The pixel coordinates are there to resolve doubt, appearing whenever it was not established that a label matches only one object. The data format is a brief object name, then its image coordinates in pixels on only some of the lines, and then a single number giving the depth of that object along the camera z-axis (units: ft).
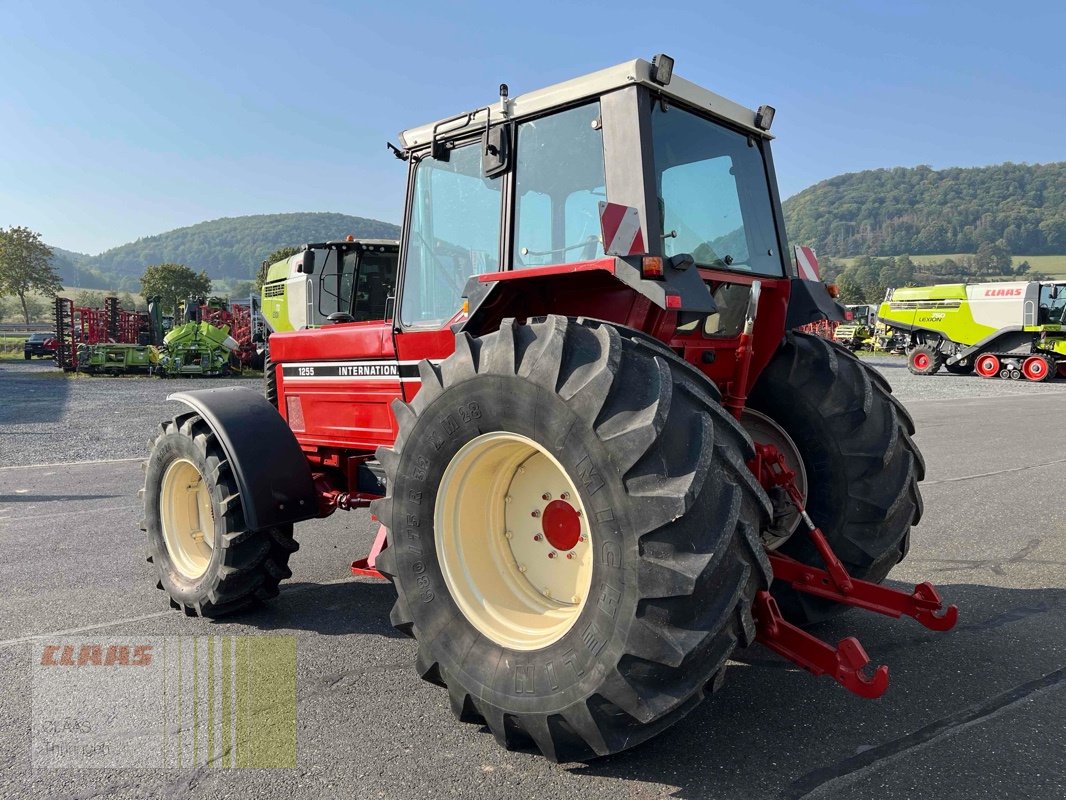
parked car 125.70
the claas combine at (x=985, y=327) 80.64
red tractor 7.59
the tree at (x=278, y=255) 216.49
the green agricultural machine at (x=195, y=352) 83.05
